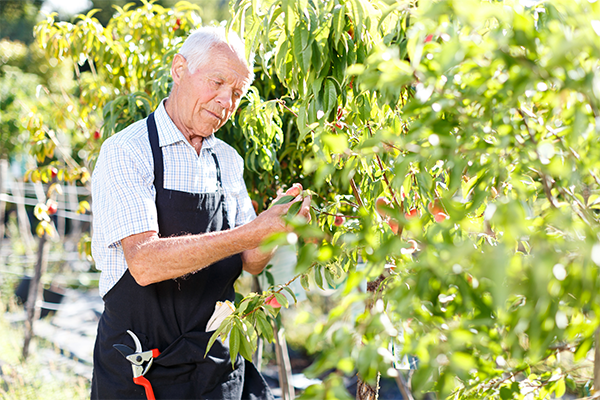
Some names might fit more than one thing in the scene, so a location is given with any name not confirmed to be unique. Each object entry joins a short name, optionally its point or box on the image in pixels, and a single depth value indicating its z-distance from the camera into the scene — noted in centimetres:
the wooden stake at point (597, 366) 74
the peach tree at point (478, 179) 53
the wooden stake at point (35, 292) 368
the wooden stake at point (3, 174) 493
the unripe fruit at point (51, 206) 315
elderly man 149
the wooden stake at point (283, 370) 251
